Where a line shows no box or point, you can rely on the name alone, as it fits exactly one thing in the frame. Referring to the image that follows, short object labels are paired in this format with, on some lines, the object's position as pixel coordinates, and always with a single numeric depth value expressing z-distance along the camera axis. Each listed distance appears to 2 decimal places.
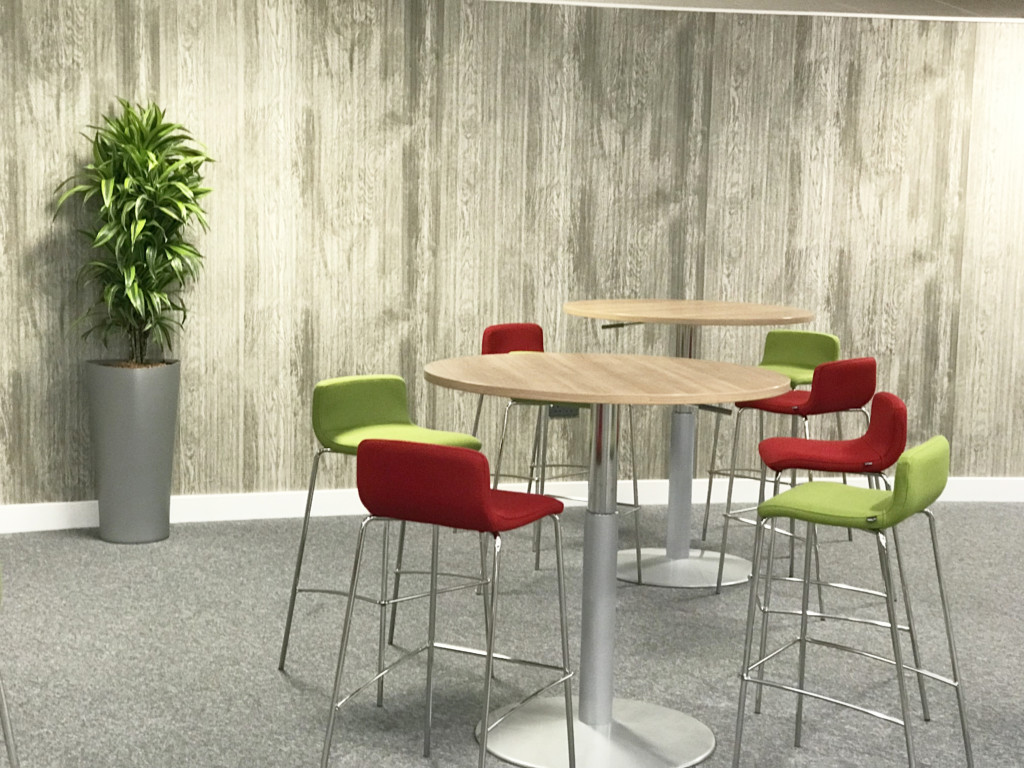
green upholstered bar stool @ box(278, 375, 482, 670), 3.92
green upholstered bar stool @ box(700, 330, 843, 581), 5.79
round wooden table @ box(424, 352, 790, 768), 3.36
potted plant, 5.56
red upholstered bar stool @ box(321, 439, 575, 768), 2.98
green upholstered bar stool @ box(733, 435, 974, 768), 3.12
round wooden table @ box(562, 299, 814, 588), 5.21
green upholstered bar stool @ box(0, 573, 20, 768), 2.64
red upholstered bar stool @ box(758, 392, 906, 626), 3.84
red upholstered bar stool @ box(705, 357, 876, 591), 4.71
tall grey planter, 5.60
